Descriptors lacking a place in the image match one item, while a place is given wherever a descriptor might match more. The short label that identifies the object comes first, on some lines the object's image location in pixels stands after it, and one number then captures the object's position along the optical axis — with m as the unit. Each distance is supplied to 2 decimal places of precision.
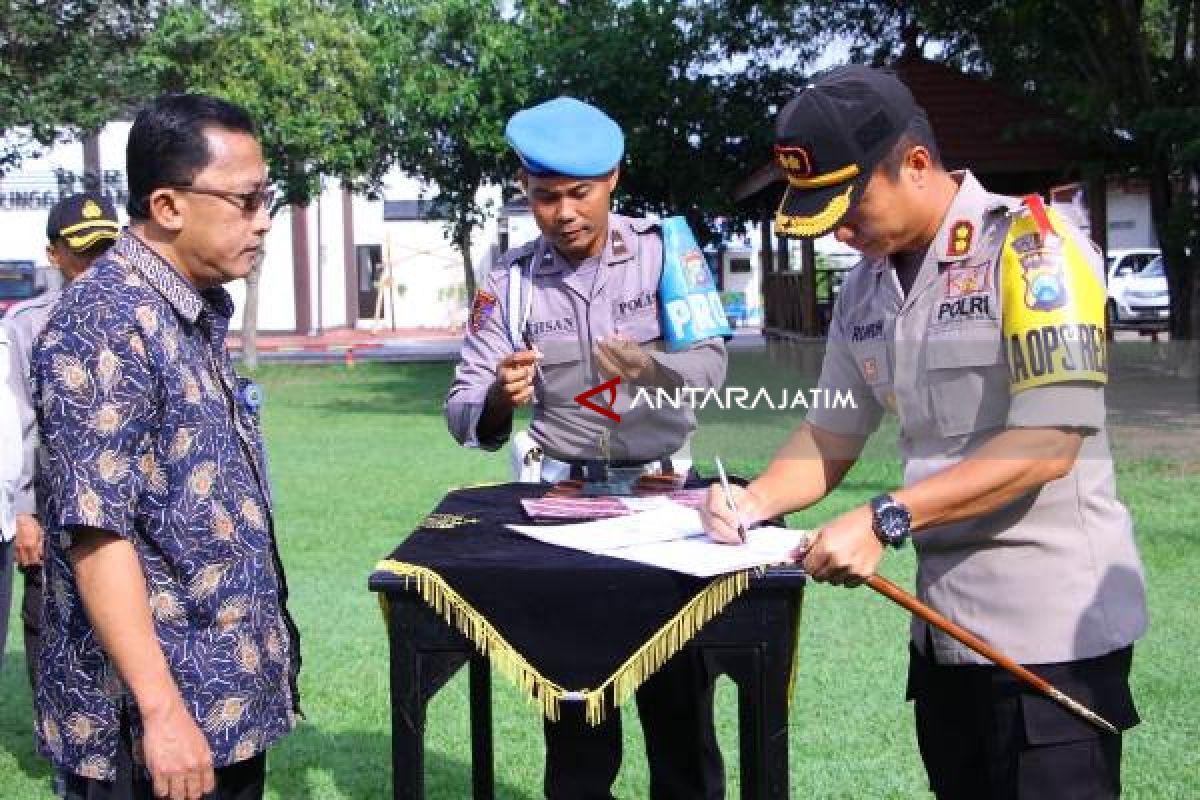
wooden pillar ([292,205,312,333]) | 40.09
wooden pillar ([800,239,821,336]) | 17.61
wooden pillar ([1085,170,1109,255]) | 17.09
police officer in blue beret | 3.38
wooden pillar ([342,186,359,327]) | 43.16
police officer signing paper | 2.36
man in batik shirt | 2.28
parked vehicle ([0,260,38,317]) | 29.02
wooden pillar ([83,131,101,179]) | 35.78
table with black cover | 2.60
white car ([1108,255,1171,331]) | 28.44
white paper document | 2.58
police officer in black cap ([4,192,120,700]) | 4.43
